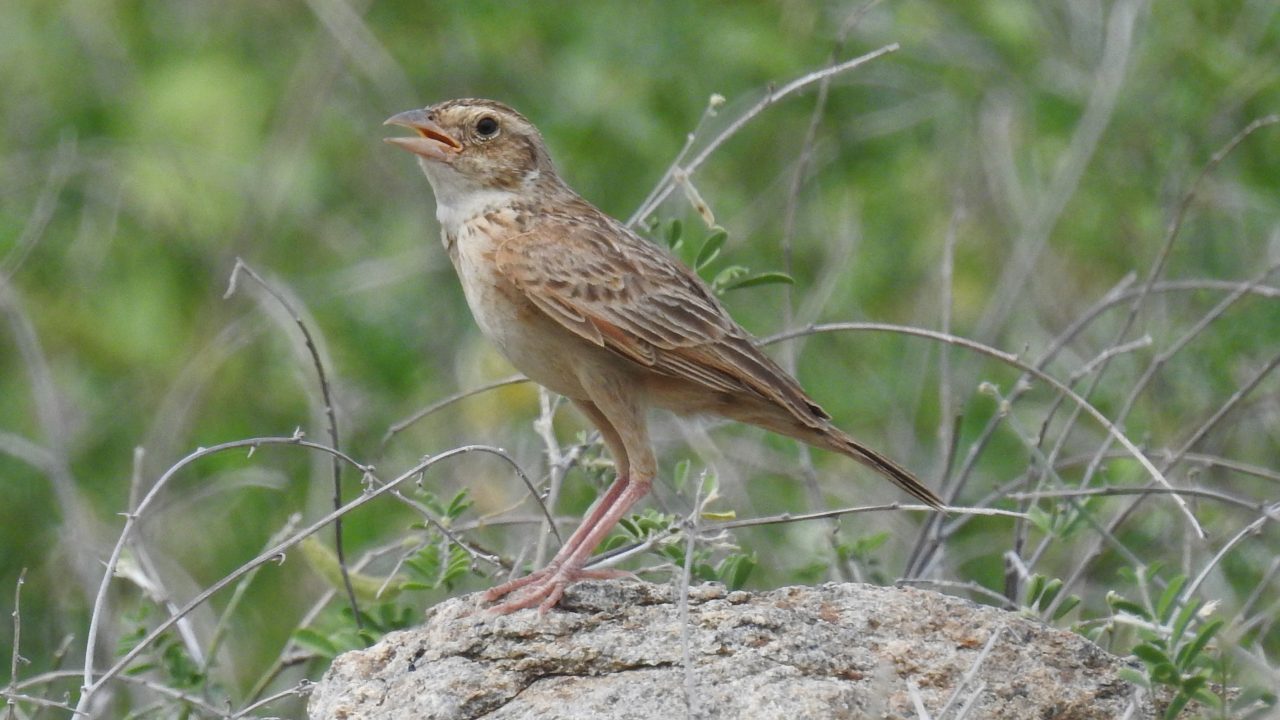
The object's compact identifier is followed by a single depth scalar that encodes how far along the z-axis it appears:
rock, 8.84
